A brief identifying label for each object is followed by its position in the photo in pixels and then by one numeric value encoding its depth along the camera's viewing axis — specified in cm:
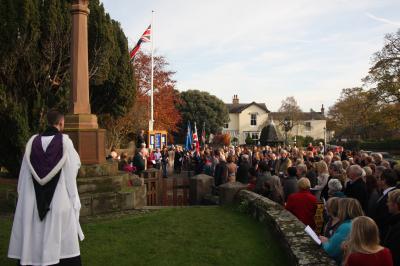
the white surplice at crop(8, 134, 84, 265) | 468
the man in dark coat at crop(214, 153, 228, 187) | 1259
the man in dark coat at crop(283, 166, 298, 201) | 864
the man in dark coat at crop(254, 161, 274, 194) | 949
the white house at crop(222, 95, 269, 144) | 7800
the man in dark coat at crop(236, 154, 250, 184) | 1266
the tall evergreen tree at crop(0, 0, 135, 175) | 1333
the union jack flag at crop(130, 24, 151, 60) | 2330
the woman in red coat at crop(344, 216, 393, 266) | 369
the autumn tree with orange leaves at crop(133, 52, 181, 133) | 3506
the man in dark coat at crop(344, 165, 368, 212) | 705
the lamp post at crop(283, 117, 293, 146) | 6182
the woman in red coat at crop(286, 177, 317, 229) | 668
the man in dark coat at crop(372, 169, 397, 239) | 533
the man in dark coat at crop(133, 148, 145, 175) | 1470
